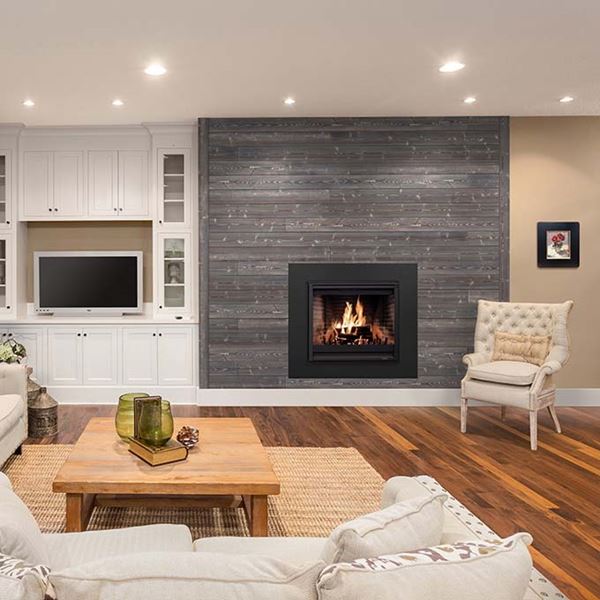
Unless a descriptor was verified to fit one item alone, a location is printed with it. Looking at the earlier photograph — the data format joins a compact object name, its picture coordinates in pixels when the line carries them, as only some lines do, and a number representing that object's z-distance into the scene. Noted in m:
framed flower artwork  5.66
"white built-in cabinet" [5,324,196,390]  5.71
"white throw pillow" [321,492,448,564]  1.06
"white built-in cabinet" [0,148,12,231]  5.81
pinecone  2.83
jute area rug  2.86
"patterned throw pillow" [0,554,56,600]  0.93
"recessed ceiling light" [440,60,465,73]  4.18
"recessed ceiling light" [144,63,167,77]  4.18
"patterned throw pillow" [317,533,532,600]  0.94
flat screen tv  5.94
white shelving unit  5.71
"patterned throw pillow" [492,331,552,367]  4.73
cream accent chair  4.45
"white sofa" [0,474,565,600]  0.95
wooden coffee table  2.39
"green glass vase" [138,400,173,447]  2.64
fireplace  5.66
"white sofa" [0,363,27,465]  3.54
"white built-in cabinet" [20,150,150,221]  5.84
